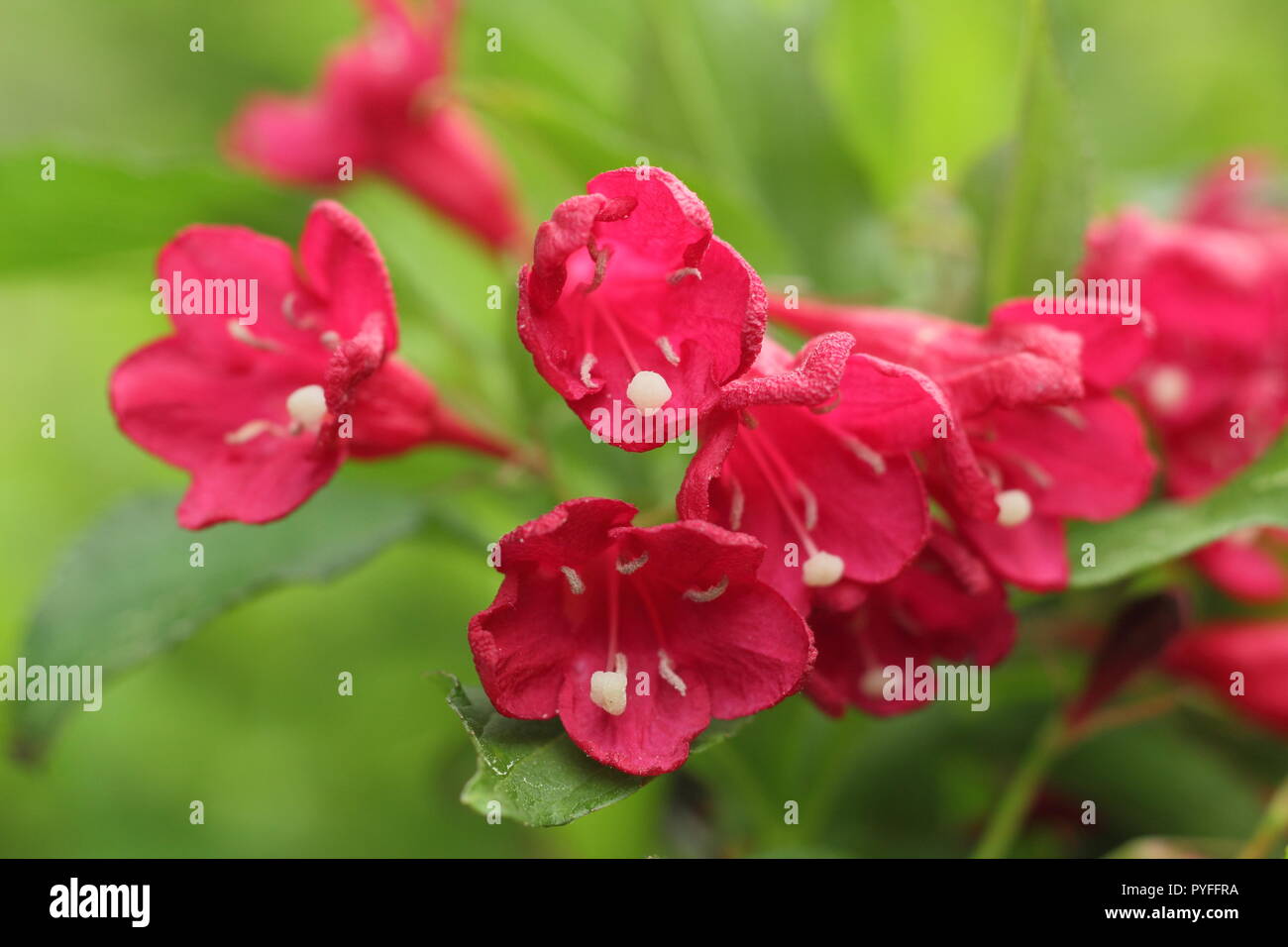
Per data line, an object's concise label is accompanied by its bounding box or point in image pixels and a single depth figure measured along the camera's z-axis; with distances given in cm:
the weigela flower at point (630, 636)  21
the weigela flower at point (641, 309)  21
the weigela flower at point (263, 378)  23
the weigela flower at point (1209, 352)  25
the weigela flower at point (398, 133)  30
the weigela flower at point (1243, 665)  27
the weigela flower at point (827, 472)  21
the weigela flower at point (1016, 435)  22
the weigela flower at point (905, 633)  22
